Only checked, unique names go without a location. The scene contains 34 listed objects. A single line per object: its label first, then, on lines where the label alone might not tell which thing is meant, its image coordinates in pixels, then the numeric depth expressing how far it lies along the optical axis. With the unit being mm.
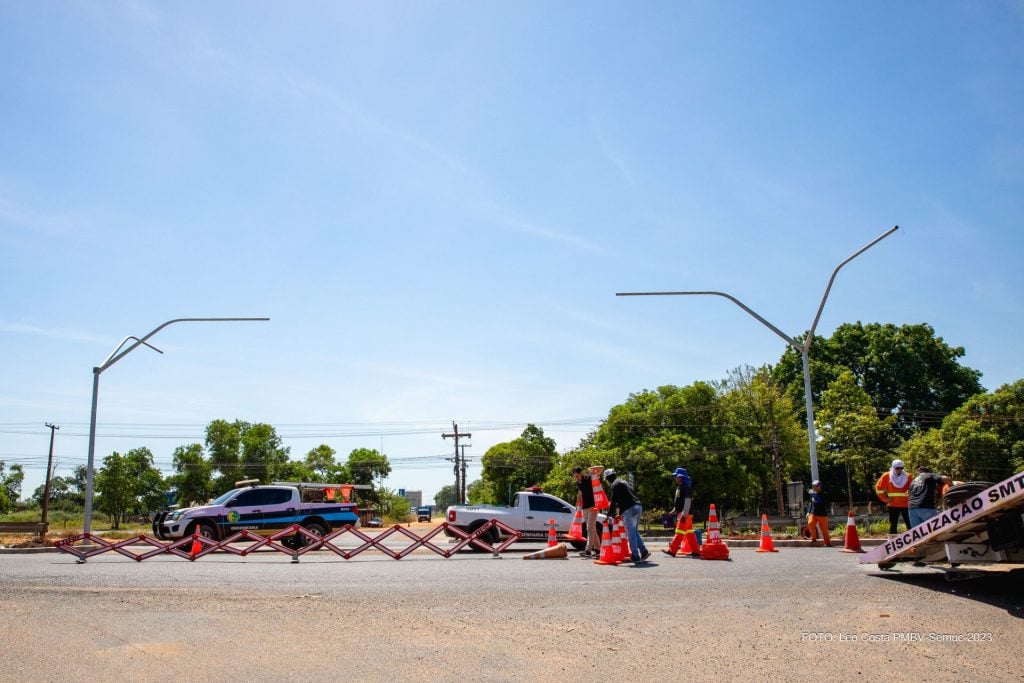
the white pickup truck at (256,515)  21000
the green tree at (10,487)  81375
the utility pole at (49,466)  49906
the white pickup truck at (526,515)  20766
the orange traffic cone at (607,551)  12758
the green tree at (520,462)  79812
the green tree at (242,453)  81750
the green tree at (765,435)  54406
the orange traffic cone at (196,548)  15158
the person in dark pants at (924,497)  11211
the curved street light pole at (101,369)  22969
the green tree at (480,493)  85894
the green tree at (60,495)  113175
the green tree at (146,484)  79688
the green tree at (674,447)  50750
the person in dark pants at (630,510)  13125
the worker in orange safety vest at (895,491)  13602
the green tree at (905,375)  70688
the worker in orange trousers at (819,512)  16094
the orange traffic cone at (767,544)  15375
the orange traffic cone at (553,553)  14414
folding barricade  15172
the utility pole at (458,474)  71581
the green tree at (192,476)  81250
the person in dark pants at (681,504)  13492
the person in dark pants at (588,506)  14773
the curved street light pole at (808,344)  20000
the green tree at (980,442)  48750
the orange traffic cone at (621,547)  12992
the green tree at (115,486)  73625
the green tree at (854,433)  55000
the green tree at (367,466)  93500
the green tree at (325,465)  89188
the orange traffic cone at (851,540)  13969
